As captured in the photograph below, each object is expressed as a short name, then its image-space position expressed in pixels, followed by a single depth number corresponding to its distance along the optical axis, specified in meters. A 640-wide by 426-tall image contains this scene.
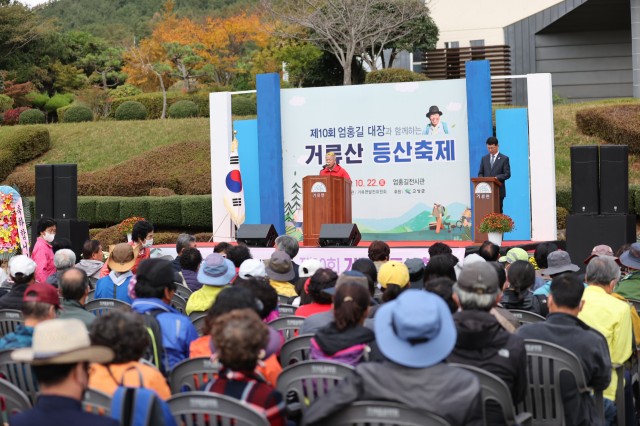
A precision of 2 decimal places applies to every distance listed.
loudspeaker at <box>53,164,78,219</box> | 14.20
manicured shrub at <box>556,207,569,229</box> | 19.44
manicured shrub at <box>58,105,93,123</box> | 32.50
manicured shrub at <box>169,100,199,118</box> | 31.27
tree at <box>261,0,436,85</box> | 29.12
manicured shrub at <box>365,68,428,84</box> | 27.09
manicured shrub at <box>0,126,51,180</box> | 27.36
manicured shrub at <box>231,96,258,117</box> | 29.58
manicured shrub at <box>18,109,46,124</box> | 32.72
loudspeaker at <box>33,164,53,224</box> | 14.32
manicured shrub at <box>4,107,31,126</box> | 33.19
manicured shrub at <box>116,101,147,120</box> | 31.80
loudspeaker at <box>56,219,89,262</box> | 13.96
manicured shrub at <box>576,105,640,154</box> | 22.67
